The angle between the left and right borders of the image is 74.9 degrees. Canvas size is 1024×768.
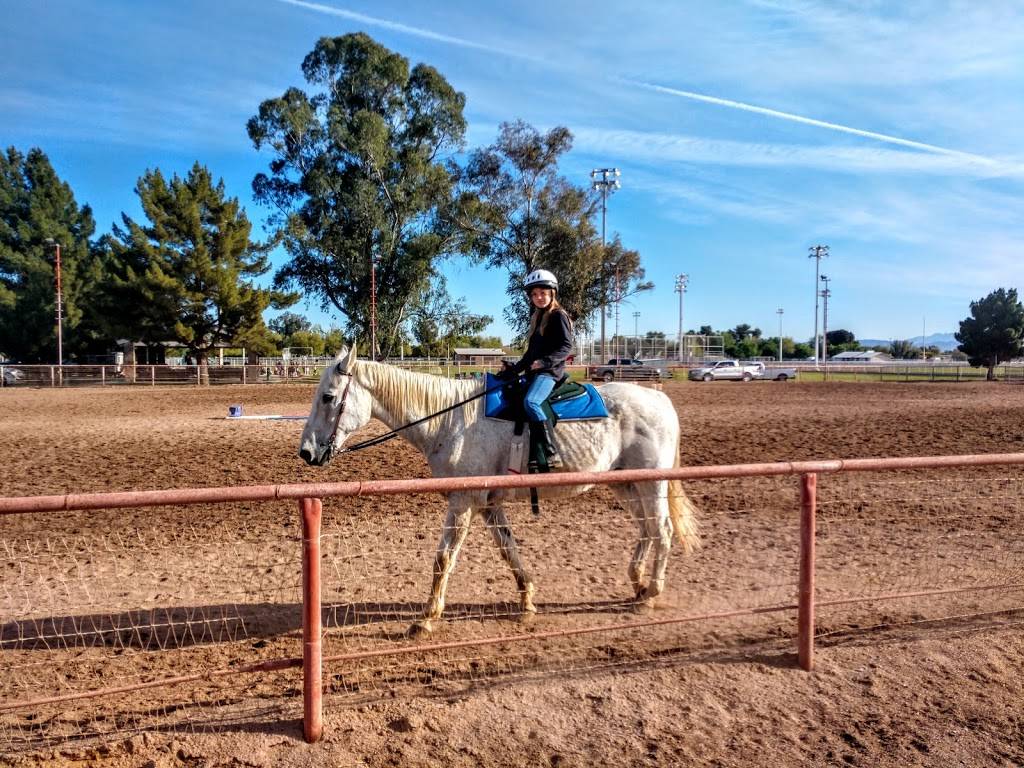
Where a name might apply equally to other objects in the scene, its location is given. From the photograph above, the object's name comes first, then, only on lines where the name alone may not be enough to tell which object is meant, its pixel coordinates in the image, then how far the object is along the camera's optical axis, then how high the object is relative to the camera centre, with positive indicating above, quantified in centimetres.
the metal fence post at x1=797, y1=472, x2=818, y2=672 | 371 -115
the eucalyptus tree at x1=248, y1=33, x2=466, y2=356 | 3984 +1174
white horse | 464 -53
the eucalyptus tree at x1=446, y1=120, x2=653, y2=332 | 4544 +1024
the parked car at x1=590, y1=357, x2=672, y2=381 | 4100 -8
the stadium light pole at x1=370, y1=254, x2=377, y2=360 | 3753 +348
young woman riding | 486 +14
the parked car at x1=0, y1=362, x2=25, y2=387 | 3517 -12
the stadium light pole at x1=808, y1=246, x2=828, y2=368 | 7188 +1257
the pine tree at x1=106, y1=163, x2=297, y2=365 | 3941 +597
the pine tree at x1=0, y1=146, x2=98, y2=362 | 4875 +904
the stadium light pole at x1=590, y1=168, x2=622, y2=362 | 4924 +1418
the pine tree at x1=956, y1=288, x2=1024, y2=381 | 4712 +275
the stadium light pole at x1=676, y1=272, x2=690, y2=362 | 7920 +1034
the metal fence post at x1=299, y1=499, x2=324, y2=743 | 303 -116
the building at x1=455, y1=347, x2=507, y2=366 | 4866 +166
